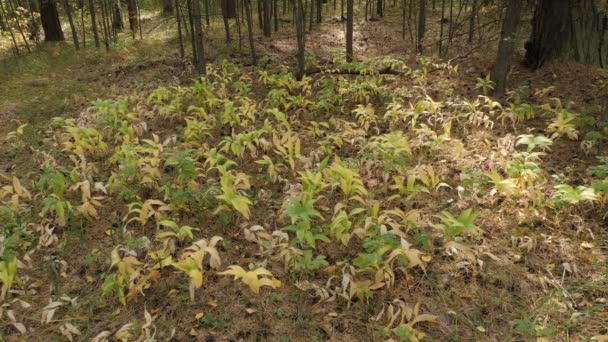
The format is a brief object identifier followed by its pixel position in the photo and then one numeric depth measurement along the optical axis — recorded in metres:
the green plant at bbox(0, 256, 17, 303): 3.30
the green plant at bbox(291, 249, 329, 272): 3.41
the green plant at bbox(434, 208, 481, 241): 3.44
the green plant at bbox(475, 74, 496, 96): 6.59
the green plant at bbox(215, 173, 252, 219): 3.98
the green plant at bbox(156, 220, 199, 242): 3.64
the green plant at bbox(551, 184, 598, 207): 3.74
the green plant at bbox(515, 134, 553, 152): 4.36
